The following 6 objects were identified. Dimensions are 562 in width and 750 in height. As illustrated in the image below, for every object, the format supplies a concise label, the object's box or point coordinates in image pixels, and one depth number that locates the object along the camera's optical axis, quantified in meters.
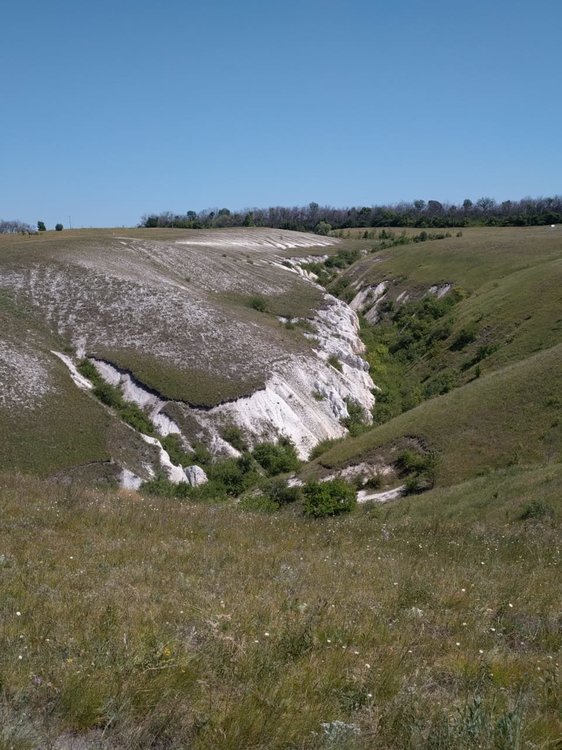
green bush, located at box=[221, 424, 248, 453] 43.16
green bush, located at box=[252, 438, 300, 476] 41.84
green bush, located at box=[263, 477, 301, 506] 33.53
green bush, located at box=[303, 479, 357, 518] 27.00
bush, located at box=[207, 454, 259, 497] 38.31
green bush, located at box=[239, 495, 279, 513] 28.50
